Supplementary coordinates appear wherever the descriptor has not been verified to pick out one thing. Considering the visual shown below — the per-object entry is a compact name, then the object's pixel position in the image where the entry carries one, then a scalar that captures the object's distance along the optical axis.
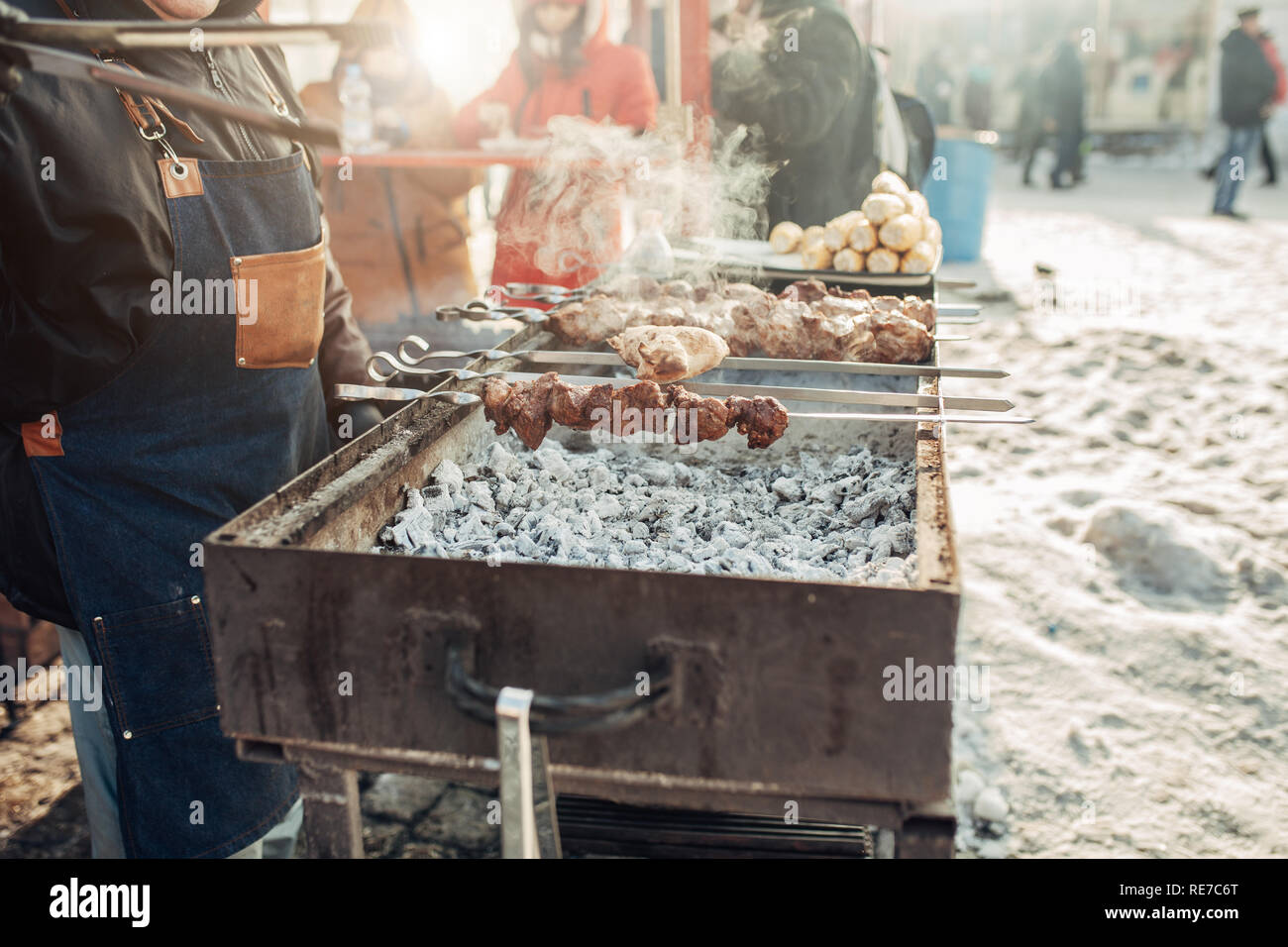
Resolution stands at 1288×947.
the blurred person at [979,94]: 16.62
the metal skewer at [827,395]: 2.29
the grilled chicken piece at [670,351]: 2.53
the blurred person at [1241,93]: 12.94
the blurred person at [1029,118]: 17.55
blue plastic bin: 10.00
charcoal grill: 1.43
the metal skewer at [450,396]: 2.12
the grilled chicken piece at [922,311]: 3.14
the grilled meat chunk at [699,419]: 2.33
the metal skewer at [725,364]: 2.49
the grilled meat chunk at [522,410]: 2.35
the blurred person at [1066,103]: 15.30
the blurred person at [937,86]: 16.94
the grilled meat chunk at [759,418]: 2.31
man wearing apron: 2.04
